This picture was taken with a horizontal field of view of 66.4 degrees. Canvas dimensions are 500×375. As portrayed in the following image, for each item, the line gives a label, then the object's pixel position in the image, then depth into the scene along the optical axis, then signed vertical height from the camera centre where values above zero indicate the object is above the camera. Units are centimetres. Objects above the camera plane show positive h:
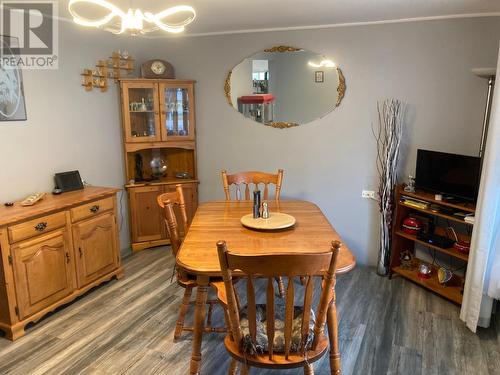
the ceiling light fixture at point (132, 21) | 191 +51
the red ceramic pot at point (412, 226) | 324 -85
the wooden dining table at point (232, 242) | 186 -65
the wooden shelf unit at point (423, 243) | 289 -102
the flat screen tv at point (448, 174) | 280 -38
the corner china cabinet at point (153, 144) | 386 -25
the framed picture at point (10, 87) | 278 +22
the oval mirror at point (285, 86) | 358 +34
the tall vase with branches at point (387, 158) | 330 -30
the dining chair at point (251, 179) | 314 -48
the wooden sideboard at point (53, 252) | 247 -96
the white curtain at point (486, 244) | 233 -76
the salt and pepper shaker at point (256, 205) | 247 -53
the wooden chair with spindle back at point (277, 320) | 149 -82
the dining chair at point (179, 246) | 227 -75
